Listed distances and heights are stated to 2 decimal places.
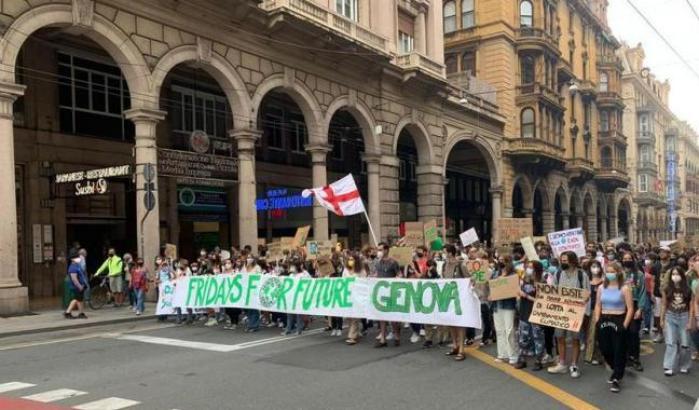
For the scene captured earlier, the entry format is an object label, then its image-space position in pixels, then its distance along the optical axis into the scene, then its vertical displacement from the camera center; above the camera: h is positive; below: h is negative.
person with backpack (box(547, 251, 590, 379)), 8.67 -1.67
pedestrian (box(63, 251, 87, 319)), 14.81 -1.59
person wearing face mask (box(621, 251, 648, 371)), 8.32 -1.45
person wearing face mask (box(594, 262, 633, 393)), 7.86 -1.40
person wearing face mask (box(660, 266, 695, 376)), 8.66 -1.59
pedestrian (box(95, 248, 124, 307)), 17.36 -1.57
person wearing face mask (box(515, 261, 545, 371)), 9.16 -1.70
